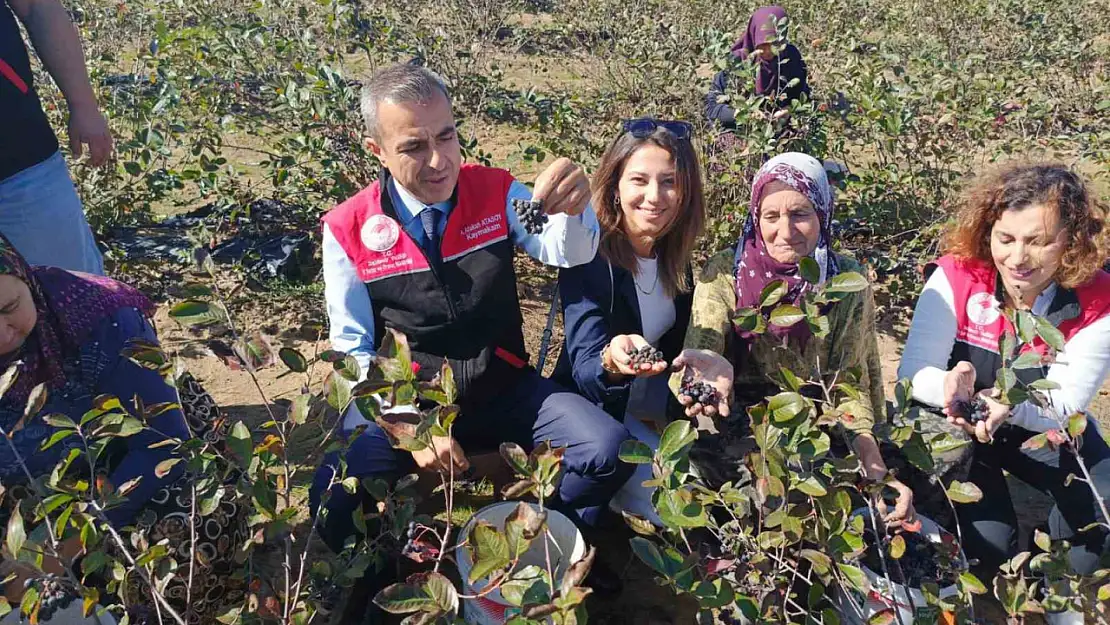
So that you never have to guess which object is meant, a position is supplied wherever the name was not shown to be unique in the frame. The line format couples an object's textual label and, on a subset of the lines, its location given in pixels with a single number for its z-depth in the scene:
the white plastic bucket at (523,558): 1.45
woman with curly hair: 1.81
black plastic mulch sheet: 3.54
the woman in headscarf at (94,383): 1.52
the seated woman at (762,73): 3.79
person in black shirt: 2.04
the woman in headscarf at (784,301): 1.87
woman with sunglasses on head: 1.96
